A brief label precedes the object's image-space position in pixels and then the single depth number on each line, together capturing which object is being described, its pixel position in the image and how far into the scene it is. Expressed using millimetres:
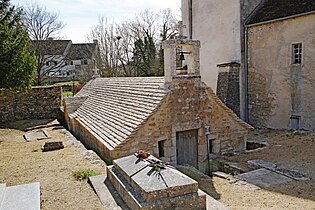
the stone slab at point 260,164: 10238
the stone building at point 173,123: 10383
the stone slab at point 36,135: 15731
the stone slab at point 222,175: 9786
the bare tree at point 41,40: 33906
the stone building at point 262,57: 15617
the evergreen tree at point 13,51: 16406
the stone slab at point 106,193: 6291
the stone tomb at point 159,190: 5531
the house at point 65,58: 34844
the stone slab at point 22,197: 5957
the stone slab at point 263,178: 8898
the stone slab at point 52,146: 12531
